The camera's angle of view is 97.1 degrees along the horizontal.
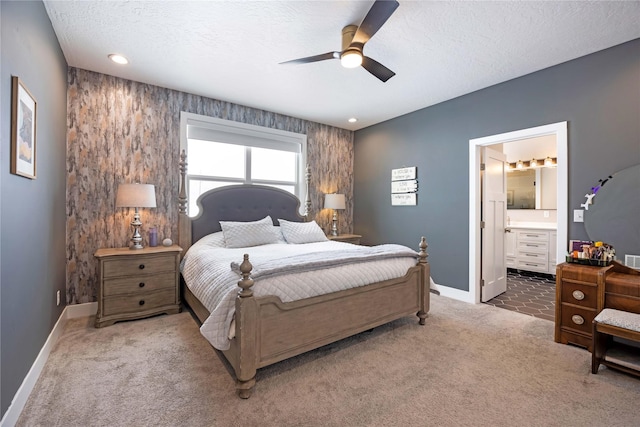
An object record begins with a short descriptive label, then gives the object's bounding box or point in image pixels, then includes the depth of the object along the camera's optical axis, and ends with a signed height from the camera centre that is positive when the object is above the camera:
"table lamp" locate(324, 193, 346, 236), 4.73 +0.20
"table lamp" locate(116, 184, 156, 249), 2.99 +0.13
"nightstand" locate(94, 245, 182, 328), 2.81 -0.75
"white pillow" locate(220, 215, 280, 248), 3.44 -0.27
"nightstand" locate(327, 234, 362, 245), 4.71 -0.42
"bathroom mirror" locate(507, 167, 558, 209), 5.40 +0.53
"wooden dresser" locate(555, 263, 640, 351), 2.24 -0.66
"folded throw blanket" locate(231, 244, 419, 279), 2.00 -0.38
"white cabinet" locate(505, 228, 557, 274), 4.86 -0.63
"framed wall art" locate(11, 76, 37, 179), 1.59 +0.49
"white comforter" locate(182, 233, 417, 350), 1.87 -0.52
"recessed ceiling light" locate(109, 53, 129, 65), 2.78 +1.53
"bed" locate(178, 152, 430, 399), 1.81 -0.75
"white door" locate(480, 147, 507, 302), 3.71 -0.12
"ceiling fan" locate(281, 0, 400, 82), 1.81 +1.30
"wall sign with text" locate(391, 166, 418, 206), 4.36 +0.43
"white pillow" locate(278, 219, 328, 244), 3.89 -0.28
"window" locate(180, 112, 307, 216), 3.82 +0.86
